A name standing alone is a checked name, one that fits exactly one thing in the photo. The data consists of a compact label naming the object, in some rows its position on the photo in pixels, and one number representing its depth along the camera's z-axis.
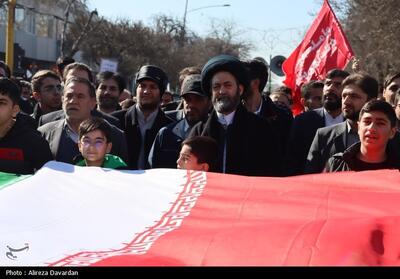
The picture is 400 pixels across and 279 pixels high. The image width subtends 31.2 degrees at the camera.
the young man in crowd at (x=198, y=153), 4.95
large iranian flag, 2.98
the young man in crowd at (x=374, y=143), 4.94
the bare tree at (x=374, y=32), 22.81
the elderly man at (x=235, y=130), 5.22
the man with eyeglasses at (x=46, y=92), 7.37
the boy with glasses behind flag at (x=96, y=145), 5.01
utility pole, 14.95
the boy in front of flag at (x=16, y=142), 4.98
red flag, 9.80
